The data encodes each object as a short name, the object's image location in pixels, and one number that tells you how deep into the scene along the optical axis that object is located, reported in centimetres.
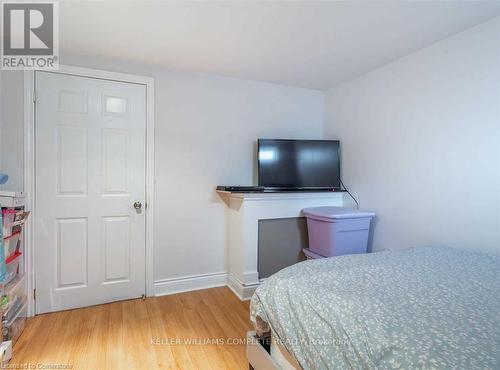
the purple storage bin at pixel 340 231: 232
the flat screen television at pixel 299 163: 268
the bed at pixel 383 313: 72
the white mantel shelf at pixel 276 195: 246
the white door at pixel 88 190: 218
